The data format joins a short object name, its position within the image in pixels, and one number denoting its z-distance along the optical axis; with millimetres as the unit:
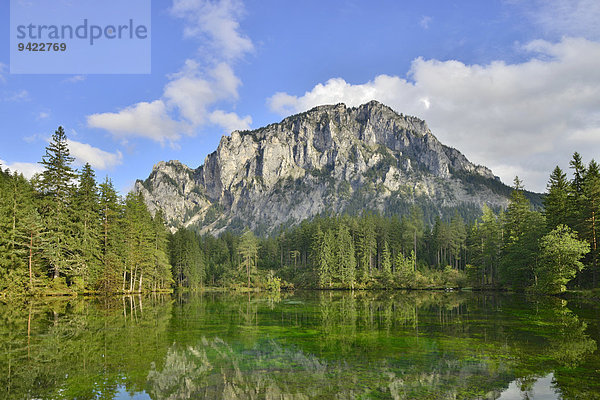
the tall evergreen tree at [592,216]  42562
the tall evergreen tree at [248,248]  88306
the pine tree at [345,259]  81375
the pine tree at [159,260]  63375
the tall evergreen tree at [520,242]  54188
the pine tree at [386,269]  81188
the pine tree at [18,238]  39656
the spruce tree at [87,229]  46906
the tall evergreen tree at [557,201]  50156
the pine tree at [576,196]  46344
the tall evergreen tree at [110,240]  51312
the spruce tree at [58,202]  44312
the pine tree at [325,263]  83438
